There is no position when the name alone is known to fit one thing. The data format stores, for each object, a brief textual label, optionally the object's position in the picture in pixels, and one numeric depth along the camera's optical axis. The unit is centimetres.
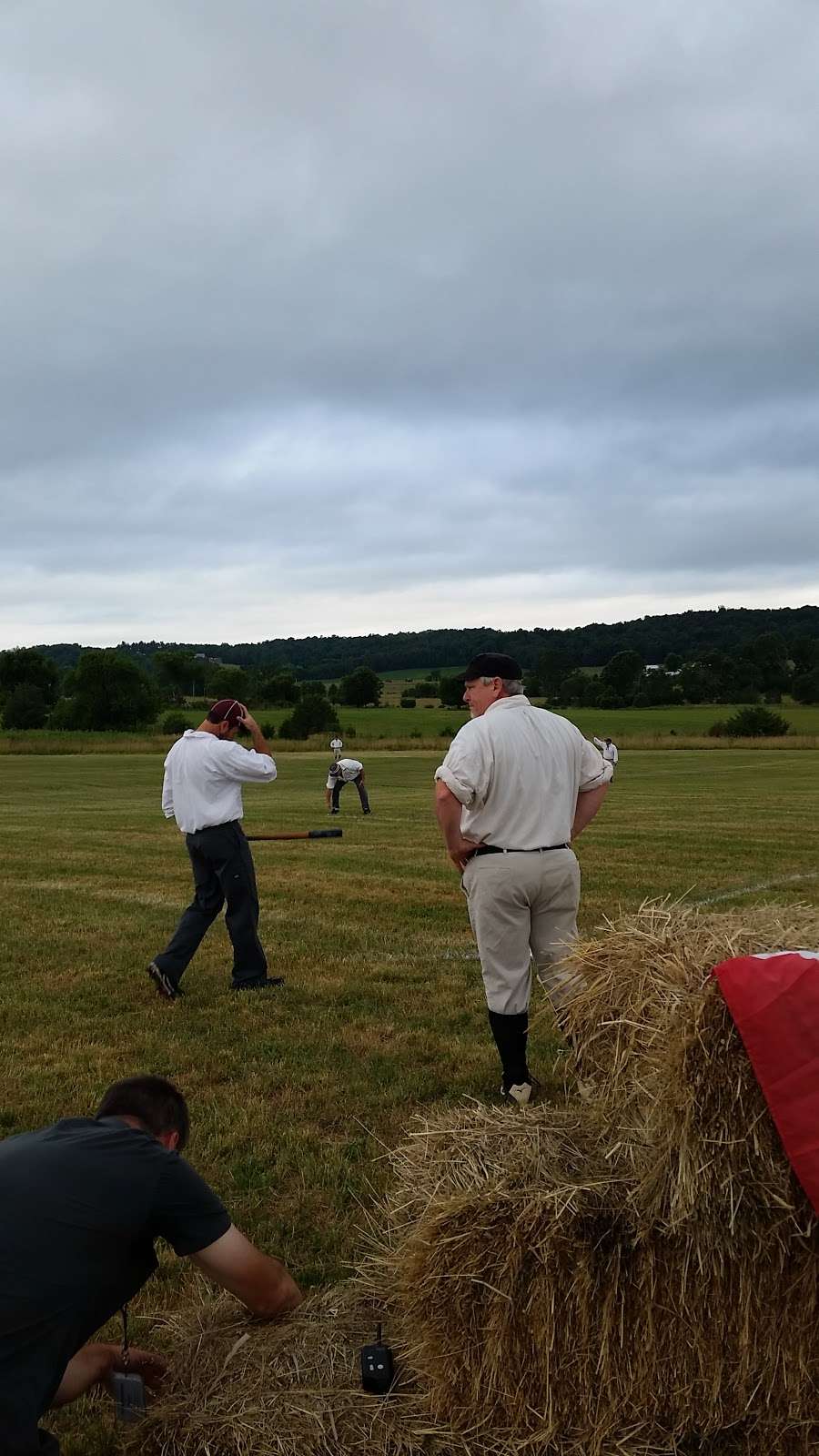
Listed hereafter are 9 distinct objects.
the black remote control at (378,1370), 302
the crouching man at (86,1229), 249
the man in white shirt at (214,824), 753
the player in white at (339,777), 2225
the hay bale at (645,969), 307
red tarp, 260
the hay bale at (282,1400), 287
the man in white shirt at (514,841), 514
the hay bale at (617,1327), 279
